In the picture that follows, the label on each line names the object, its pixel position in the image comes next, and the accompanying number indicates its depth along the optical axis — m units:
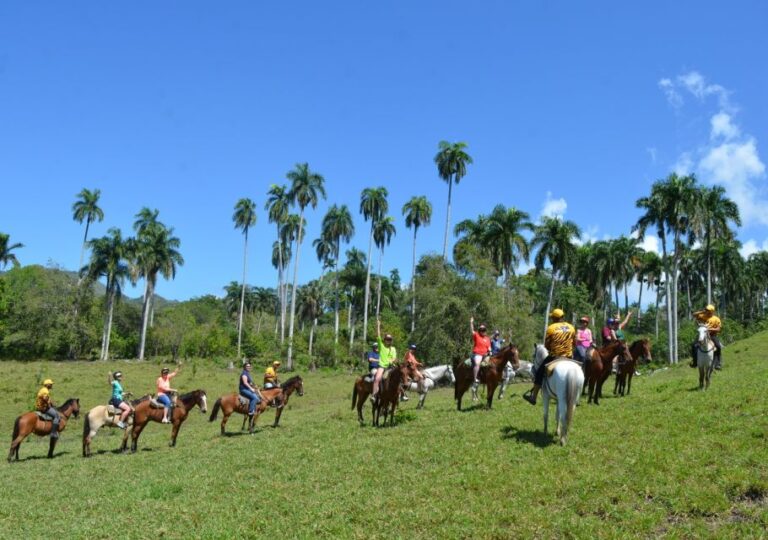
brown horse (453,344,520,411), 16.75
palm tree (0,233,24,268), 71.69
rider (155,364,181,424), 19.25
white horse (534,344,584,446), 11.18
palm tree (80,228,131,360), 71.50
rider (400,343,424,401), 16.16
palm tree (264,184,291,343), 73.62
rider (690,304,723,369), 16.69
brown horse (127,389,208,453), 19.05
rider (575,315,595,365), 16.16
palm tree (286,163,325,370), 71.62
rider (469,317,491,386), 17.41
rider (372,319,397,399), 17.12
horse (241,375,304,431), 22.09
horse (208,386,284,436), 20.28
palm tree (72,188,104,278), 77.00
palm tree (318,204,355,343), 81.88
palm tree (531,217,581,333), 62.78
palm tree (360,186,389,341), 76.31
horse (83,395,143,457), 18.83
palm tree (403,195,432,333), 76.81
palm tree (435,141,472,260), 68.56
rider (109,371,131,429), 19.07
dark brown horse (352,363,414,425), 18.47
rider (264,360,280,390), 22.31
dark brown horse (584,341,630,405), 16.00
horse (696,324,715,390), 15.94
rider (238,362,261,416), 20.38
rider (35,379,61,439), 19.05
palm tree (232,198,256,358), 83.50
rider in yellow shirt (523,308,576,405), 12.12
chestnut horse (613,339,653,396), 17.98
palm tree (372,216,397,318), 79.62
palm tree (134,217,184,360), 73.81
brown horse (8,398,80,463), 18.73
